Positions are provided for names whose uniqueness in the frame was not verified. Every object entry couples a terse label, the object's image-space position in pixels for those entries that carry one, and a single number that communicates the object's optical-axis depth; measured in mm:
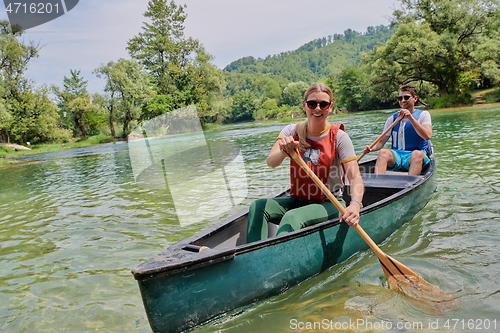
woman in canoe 3297
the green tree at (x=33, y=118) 35406
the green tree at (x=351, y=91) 61062
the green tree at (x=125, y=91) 42156
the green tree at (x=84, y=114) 44812
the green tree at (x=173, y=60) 49625
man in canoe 5789
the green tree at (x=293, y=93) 114438
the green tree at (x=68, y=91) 52828
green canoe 2650
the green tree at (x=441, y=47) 32594
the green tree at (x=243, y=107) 110612
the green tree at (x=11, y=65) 34541
